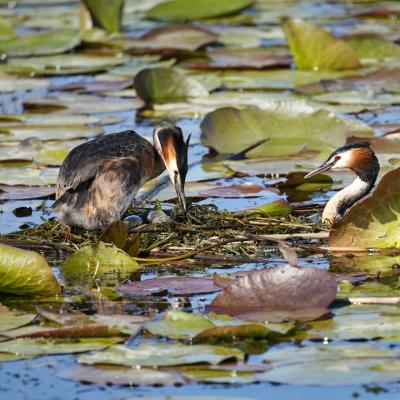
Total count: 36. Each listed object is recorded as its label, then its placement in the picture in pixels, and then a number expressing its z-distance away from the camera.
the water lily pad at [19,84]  25.64
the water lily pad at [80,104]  23.53
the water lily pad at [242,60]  27.41
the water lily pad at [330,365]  9.85
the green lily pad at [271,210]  15.94
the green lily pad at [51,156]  19.39
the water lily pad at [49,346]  10.87
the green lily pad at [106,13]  31.06
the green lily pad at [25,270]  12.59
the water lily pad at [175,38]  29.66
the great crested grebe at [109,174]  15.13
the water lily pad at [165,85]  23.92
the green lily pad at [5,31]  31.66
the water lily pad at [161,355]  10.36
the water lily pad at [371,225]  14.16
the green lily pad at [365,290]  12.36
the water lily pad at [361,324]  11.00
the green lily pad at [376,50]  27.94
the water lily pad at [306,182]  17.75
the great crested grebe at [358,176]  15.64
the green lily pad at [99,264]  13.66
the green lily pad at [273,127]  20.03
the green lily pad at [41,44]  29.48
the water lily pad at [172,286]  12.80
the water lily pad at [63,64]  27.81
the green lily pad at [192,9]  33.81
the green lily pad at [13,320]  11.50
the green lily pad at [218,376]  10.06
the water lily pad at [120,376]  9.99
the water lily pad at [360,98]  23.28
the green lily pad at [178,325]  11.15
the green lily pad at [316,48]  25.86
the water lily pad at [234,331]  10.95
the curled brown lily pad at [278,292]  11.75
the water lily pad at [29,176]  18.31
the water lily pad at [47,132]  21.16
